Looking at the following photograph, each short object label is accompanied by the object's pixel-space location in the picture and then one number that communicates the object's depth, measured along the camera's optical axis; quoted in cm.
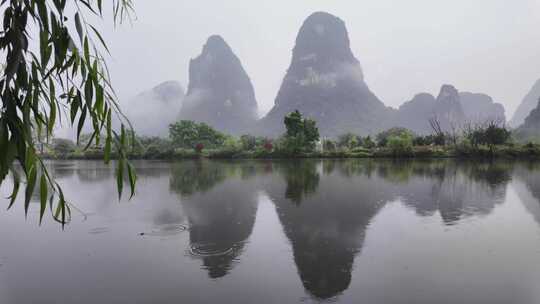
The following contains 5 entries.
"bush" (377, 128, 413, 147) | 4156
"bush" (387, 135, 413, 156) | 3497
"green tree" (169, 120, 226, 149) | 4997
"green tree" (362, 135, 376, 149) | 4153
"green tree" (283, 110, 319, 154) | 3753
